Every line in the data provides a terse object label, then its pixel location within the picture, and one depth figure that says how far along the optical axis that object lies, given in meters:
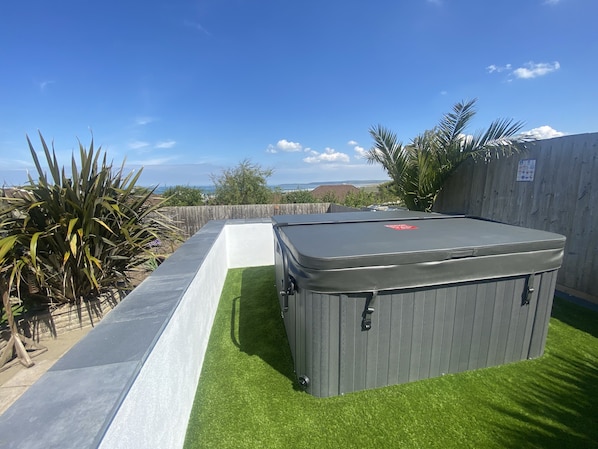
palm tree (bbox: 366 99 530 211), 4.45
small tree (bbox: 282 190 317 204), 13.59
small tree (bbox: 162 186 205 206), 13.02
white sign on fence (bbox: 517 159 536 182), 4.04
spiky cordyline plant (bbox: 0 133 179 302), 2.38
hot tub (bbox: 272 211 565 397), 1.74
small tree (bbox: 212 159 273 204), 13.02
